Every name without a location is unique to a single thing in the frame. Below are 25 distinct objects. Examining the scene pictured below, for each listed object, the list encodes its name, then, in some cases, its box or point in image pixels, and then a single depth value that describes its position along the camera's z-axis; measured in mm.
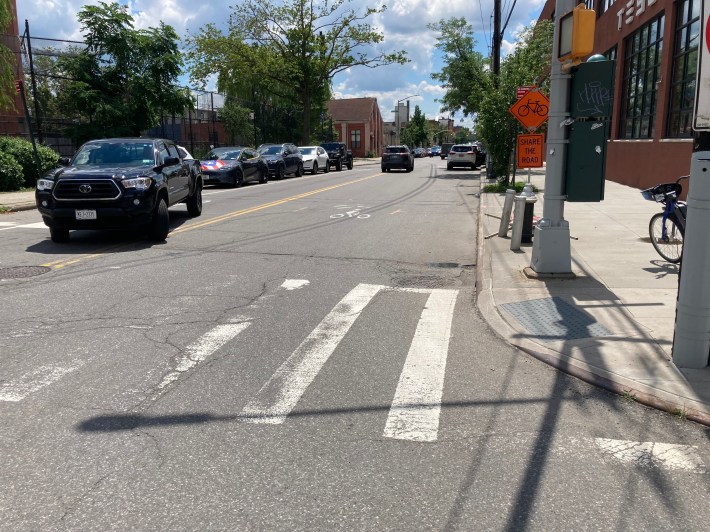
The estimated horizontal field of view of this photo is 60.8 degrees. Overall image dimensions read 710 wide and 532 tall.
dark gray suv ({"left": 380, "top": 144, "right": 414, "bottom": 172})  37312
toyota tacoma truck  9789
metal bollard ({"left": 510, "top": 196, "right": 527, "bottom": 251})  9930
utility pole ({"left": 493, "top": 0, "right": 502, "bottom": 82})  23859
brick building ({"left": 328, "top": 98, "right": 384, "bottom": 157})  83938
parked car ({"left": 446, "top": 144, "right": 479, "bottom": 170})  39250
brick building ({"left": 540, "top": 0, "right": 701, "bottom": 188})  15891
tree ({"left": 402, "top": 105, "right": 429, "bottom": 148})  115375
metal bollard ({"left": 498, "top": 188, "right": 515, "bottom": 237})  11422
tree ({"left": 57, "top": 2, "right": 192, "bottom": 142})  23125
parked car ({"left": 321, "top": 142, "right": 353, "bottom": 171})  40094
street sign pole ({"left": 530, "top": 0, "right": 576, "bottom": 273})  7465
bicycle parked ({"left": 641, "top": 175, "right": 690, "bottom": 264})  8312
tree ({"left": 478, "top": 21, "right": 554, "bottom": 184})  19266
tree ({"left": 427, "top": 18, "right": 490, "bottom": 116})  37969
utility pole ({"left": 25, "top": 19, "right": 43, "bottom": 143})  19672
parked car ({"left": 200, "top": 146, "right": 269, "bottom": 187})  23500
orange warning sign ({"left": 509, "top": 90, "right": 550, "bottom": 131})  14047
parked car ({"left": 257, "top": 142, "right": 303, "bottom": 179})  29312
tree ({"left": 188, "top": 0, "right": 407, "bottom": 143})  46250
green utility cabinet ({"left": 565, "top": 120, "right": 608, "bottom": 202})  7395
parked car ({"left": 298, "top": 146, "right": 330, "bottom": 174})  34875
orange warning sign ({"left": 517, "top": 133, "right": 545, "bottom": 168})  13445
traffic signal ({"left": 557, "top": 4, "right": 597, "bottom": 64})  6594
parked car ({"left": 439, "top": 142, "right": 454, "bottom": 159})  82125
